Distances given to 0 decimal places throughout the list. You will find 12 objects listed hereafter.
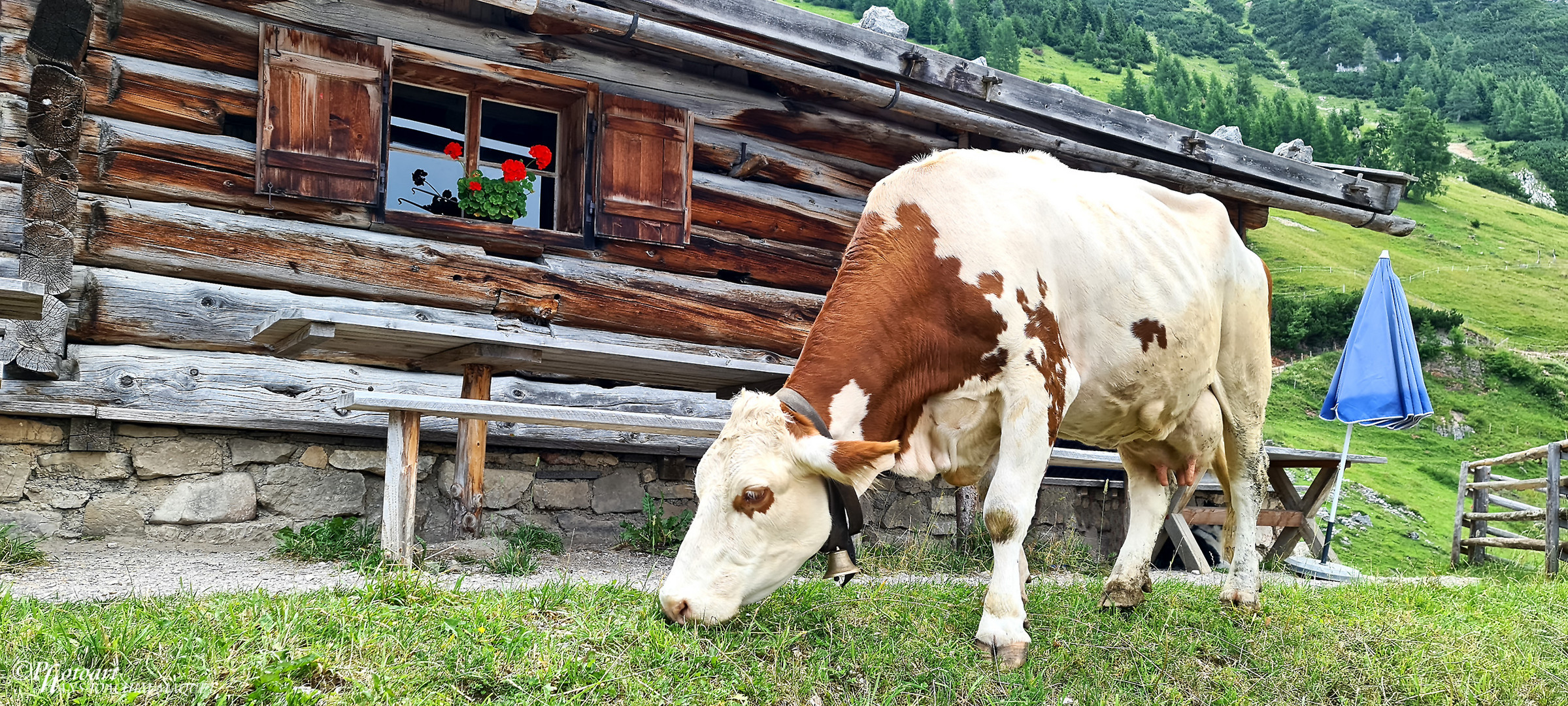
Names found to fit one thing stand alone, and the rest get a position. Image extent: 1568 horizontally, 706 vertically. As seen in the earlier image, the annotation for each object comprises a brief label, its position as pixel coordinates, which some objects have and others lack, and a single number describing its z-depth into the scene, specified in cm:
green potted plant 623
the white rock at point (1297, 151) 913
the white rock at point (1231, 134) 891
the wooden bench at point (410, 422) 421
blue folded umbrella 877
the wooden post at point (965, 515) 681
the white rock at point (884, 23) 736
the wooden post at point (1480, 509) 1149
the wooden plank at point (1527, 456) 1057
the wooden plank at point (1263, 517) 789
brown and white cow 338
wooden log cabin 520
